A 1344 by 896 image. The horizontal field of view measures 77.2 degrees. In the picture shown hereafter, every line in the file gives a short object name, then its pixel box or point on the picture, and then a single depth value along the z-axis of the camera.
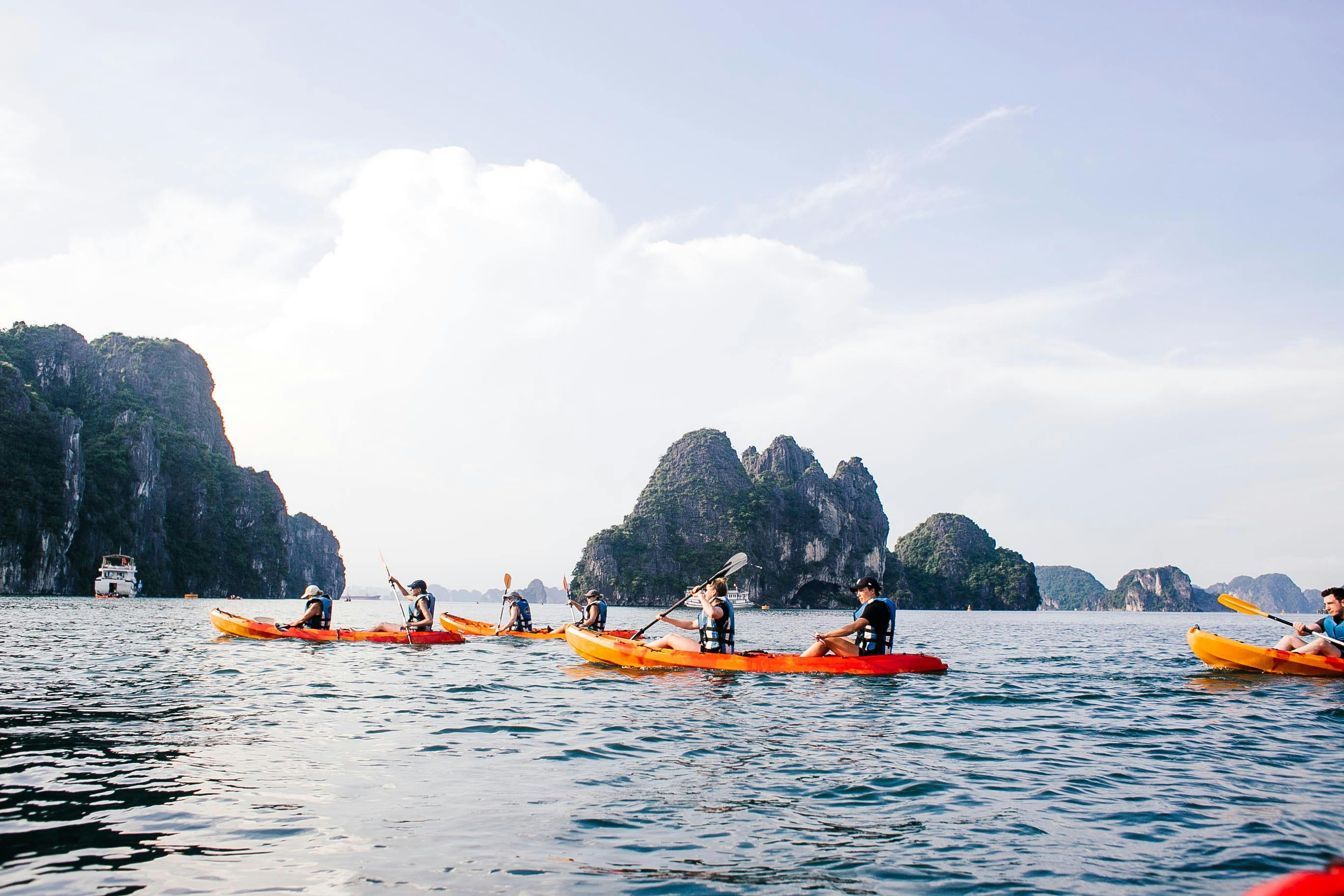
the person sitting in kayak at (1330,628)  14.44
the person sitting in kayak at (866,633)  14.16
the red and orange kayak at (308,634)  20.88
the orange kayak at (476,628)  25.20
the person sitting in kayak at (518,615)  25.53
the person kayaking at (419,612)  21.53
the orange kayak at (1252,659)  14.55
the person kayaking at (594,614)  21.33
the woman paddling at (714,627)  14.80
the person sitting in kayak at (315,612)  21.39
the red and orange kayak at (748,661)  13.98
